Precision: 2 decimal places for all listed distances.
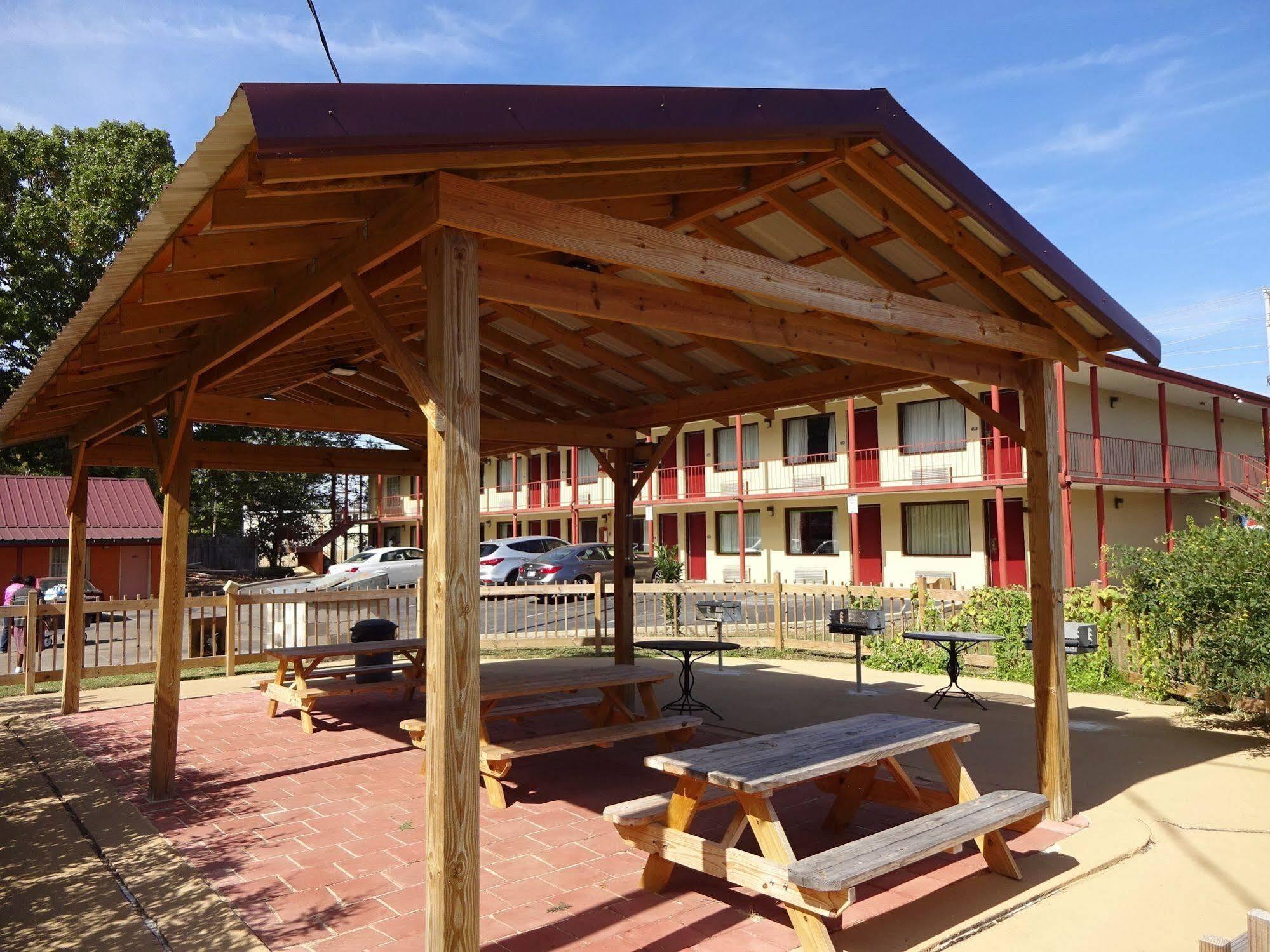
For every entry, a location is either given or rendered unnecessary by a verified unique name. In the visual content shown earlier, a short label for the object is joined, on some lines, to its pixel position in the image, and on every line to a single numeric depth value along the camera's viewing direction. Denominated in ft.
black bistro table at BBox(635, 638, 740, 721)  29.84
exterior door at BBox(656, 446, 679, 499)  100.53
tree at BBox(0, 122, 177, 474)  85.10
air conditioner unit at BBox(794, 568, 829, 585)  86.55
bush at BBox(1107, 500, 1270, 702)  25.94
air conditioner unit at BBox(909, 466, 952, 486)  77.30
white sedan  81.15
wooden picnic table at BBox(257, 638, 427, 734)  27.58
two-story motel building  75.61
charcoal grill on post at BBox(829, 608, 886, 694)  33.47
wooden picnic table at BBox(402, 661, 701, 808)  19.65
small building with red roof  70.74
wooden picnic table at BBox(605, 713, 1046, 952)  11.97
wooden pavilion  10.85
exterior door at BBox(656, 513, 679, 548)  104.37
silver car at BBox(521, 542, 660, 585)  83.41
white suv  86.28
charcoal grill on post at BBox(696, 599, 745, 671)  38.99
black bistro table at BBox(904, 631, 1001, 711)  31.65
